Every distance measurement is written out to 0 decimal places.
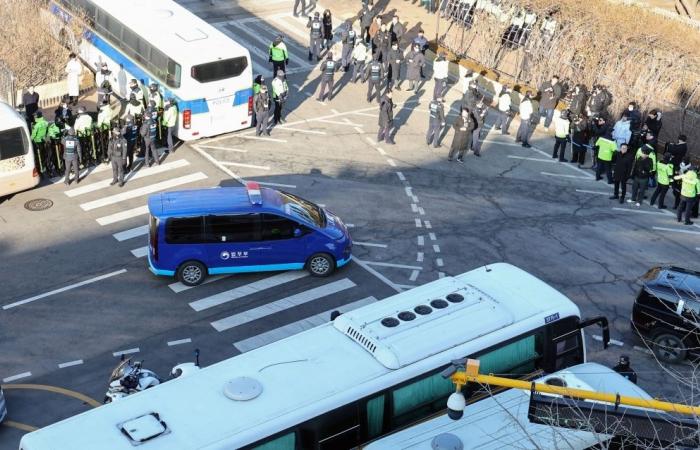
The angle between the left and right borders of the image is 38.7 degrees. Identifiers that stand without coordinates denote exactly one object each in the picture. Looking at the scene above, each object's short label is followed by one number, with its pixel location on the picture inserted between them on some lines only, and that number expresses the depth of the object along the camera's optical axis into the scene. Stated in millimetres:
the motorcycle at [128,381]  16578
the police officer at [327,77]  32041
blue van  21391
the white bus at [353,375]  13617
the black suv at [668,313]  19781
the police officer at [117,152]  26000
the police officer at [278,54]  33406
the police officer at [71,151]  25891
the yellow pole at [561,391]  10570
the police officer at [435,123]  29531
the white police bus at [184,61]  28609
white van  24953
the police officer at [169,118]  28328
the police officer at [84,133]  27156
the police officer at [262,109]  29312
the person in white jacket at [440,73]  32969
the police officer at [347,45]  34656
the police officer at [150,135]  27188
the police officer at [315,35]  35125
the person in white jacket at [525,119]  30203
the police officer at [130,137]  27312
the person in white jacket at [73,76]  30969
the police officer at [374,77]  32719
